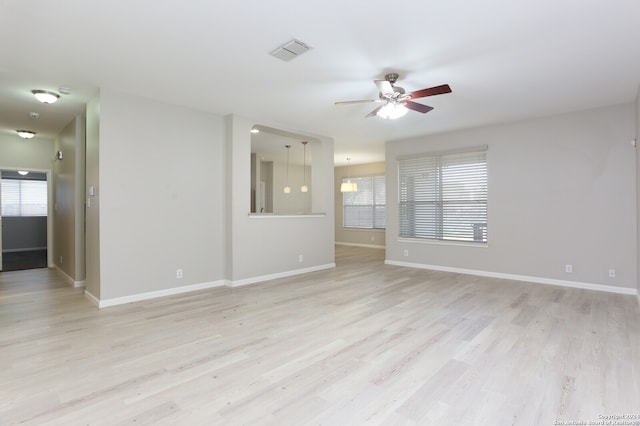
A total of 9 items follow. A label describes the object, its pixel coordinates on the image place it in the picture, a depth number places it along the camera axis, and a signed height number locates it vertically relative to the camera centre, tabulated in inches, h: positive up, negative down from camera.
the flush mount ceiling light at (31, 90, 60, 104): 157.4 +57.6
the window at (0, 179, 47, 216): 373.1 +20.7
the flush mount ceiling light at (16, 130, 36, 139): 231.9 +58.2
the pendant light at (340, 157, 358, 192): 365.7 +28.7
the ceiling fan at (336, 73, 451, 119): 130.7 +47.7
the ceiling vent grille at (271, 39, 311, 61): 113.1 +58.5
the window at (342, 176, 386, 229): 395.5 +10.2
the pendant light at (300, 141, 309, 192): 331.1 +55.4
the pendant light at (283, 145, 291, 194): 372.5 +26.7
